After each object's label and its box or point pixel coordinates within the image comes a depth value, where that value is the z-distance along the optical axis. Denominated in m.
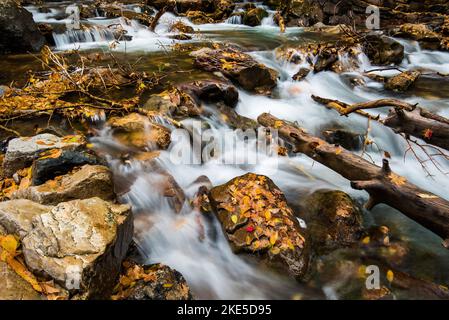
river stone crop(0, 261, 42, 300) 2.53
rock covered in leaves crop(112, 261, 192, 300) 3.06
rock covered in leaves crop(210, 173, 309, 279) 4.04
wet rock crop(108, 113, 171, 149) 5.60
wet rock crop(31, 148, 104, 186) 4.00
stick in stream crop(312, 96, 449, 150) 3.89
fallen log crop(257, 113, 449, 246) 3.68
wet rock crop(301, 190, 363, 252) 4.45
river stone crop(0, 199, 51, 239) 2.94
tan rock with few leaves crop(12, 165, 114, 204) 3.65
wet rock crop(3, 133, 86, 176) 4.31
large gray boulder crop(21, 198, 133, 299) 2.69
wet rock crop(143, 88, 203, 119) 6.50
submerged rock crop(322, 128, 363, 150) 6.82
